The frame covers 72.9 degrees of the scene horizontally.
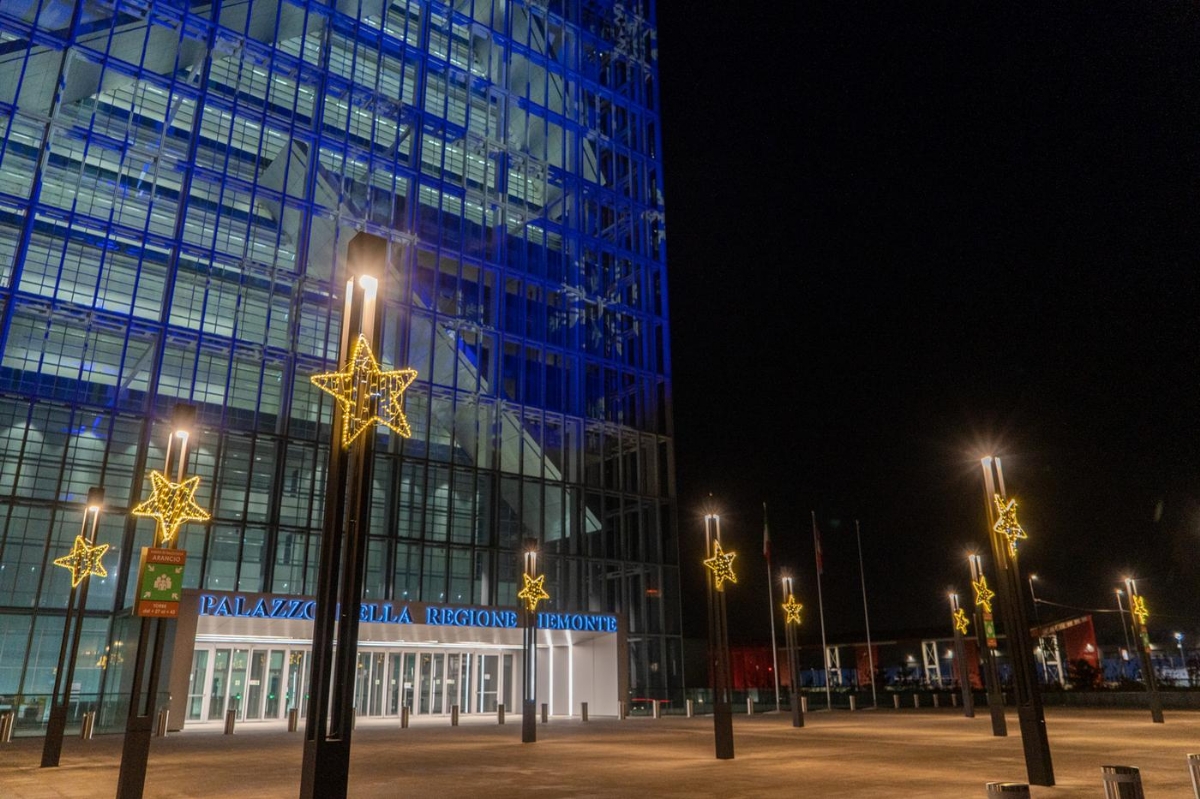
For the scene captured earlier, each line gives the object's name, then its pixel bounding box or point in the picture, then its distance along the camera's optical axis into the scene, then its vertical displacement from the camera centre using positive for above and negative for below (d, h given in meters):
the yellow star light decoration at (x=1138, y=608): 36.12 +1.92
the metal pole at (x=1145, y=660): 31.98 -0.26
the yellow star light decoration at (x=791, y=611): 37.72 +1.97
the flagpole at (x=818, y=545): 45.43 +5.87
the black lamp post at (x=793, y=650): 32.91 +0.20
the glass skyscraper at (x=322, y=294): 35.84 +18.60
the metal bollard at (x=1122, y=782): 8.46 -1.30
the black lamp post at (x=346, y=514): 9.49 +1.77
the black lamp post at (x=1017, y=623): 14.02 +0.54
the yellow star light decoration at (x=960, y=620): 38.22 +1.53
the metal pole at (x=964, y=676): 36.12 -0.94
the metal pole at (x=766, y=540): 41.63 +5.67
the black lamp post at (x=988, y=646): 24.64 +0.27
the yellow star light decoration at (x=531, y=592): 27.25 +2.04
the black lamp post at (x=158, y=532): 12.55 +2.27
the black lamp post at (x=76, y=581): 18.31 +1.81
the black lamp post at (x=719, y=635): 19.30 +0.49
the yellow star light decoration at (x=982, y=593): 30.77 +2.26
